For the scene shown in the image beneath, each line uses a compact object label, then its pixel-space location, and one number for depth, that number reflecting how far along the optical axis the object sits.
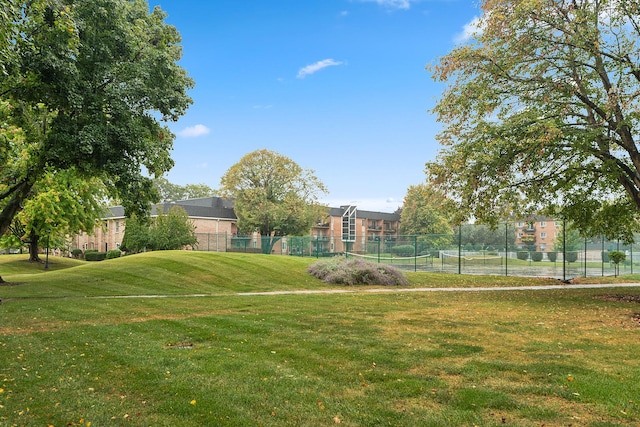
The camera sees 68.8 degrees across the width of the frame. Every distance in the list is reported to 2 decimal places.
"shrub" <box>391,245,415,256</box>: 30.89
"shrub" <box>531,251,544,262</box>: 30.03
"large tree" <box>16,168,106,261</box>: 21.72
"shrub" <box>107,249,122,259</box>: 44.92
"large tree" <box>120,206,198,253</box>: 37.12
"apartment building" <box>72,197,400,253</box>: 37.84
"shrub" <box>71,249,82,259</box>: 53.75
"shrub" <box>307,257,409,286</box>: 20.97
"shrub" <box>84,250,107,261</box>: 49.16
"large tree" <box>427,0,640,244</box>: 13.21
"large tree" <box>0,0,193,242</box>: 13.00
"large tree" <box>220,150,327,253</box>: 52.03
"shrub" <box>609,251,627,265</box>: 24.83
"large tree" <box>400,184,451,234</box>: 73.56
